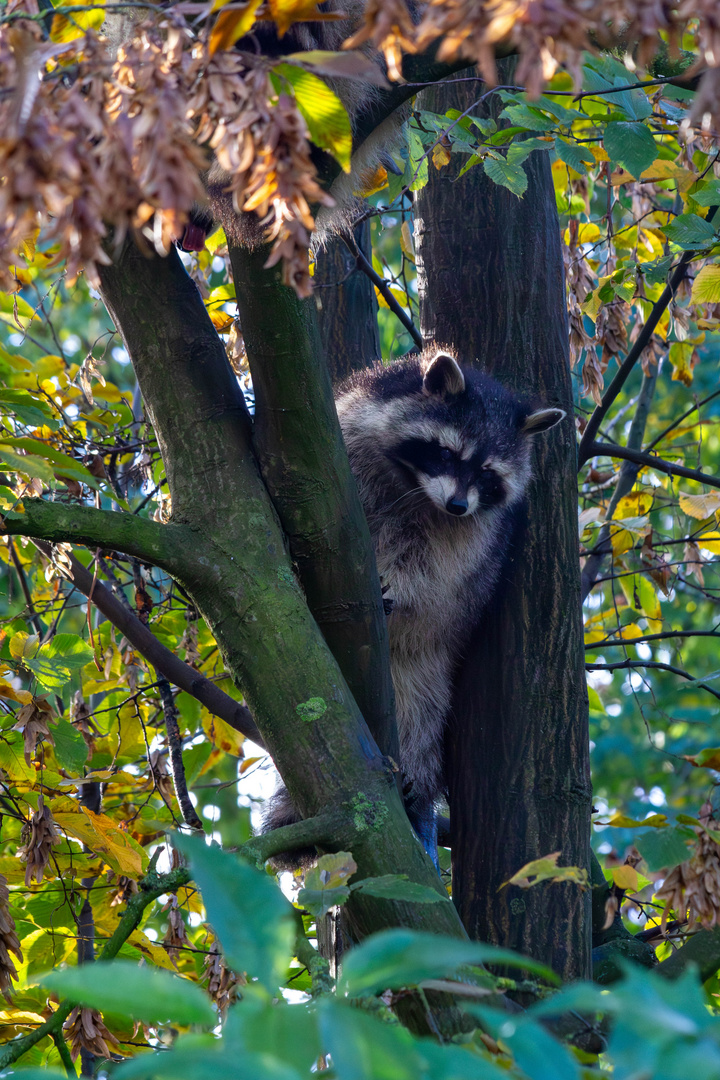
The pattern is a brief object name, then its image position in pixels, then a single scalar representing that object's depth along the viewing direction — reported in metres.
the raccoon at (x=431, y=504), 5.72
